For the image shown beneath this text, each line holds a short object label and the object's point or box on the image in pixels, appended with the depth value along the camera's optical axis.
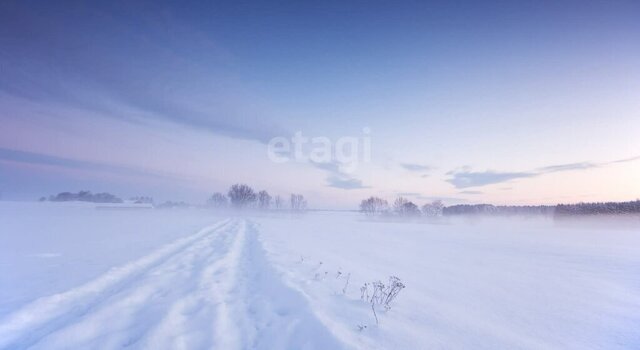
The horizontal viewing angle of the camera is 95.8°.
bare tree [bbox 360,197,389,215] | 132.12
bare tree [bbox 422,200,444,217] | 108.19
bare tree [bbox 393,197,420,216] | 112.21
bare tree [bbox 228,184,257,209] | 142.38
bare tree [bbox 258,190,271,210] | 162.95
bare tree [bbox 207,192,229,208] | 178.09
